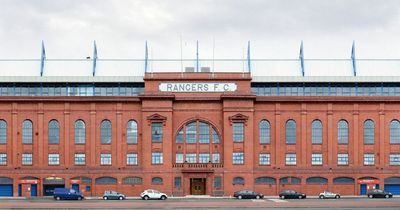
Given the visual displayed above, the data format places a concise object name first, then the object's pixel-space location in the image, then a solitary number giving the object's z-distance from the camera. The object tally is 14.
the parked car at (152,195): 92.19
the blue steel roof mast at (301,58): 109.86
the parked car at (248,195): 93.69
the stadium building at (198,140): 101.38
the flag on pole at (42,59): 110.02
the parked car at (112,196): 92.38
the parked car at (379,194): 94.31
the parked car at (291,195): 93.62
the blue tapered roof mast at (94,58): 110.61
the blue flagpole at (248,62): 110.28
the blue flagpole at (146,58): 110.76
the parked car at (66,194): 90.31
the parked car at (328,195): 94.56
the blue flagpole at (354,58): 109.78
